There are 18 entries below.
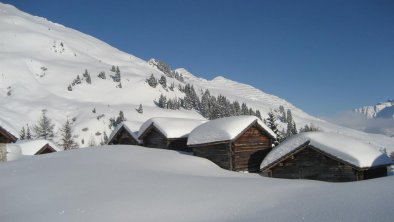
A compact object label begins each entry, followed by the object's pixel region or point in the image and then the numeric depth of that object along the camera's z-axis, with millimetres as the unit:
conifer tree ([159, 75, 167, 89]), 177500
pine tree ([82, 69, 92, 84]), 162975
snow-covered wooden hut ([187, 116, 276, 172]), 30516
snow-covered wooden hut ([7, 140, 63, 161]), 45531
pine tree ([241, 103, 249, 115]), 148950
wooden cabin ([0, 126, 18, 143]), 33031
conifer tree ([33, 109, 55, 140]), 73125
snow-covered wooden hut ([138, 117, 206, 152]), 36969
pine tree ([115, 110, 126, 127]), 119300
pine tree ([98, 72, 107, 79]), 168750
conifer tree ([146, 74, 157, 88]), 171162
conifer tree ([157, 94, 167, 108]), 151125
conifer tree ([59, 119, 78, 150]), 65375
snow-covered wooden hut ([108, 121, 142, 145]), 42031
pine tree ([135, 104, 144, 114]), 134650
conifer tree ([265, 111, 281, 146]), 60475
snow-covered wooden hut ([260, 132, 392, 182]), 23766
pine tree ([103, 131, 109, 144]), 105338
